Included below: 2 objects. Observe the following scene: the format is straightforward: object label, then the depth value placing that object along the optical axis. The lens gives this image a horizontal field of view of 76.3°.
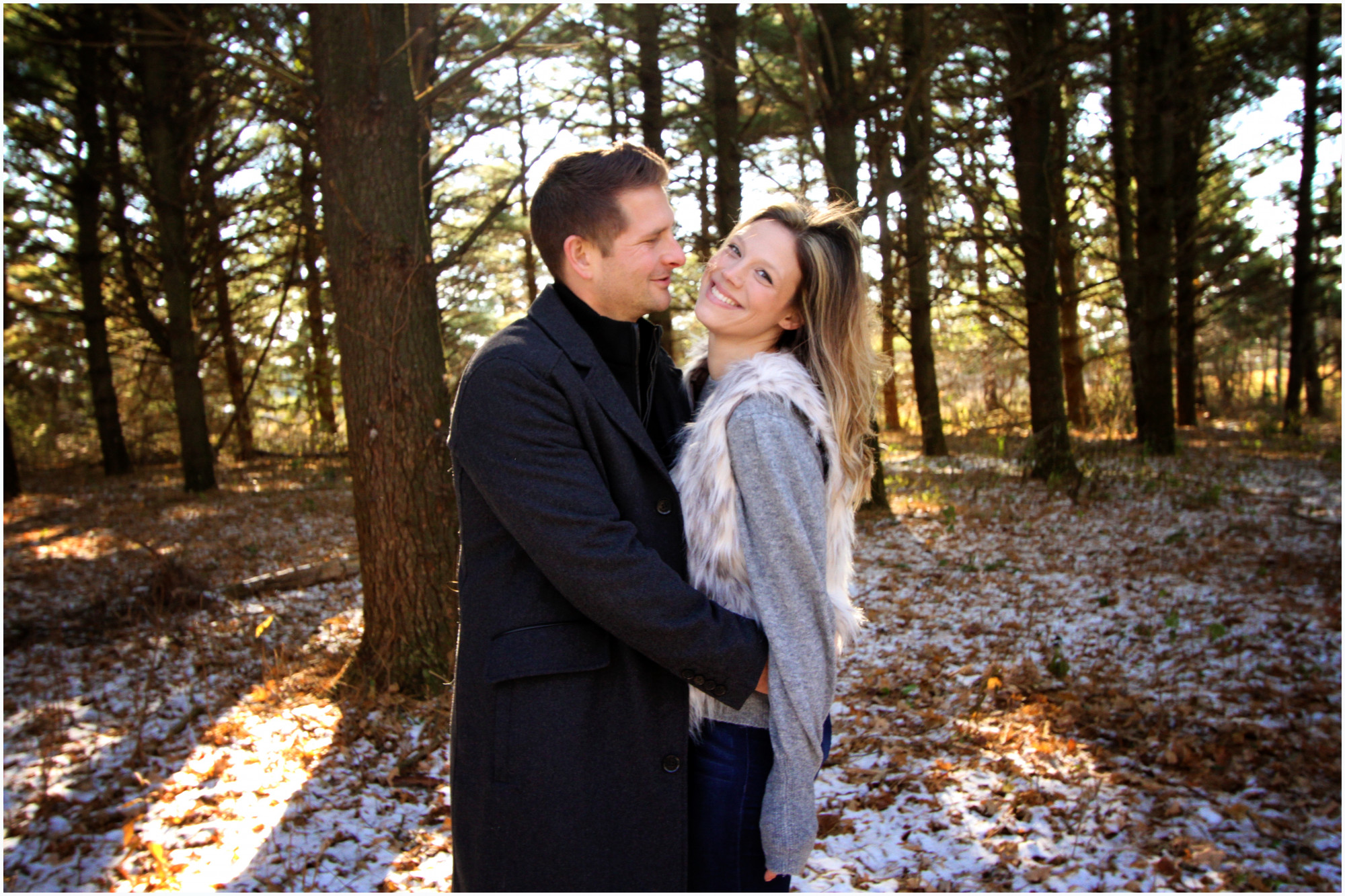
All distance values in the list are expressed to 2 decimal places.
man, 1.61
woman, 1.70
